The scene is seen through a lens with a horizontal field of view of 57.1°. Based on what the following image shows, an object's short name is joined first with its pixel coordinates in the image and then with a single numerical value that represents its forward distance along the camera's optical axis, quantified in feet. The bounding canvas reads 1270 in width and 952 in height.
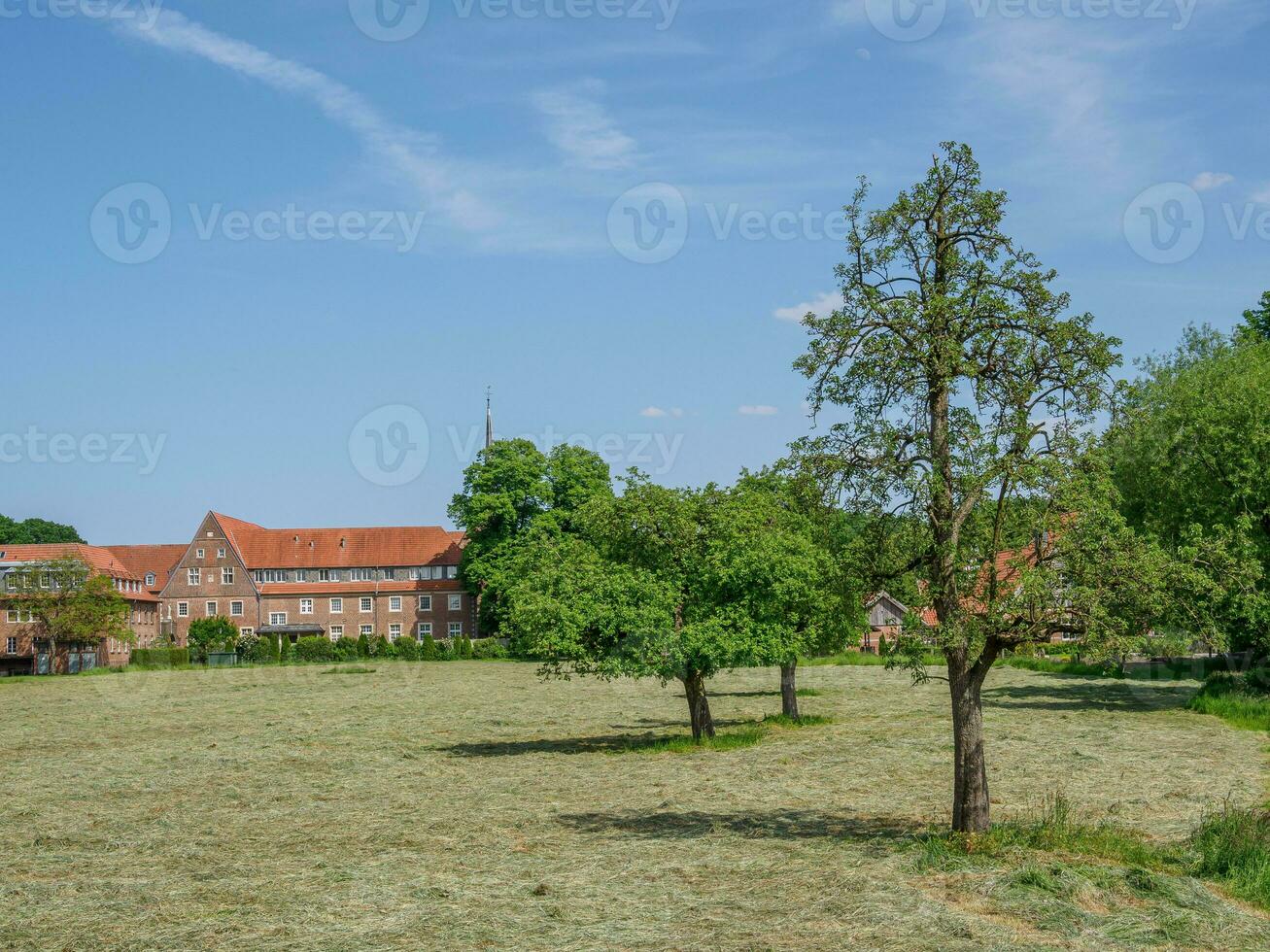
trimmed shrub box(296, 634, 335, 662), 294.66
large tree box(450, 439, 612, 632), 282.36
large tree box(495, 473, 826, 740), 85.71
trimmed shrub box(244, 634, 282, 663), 292.40
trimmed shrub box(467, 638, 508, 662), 293.64
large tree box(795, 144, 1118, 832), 48.65
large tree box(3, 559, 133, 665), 263.49
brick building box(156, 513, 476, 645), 364.58
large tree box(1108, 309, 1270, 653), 116.26
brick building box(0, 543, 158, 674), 288.71
